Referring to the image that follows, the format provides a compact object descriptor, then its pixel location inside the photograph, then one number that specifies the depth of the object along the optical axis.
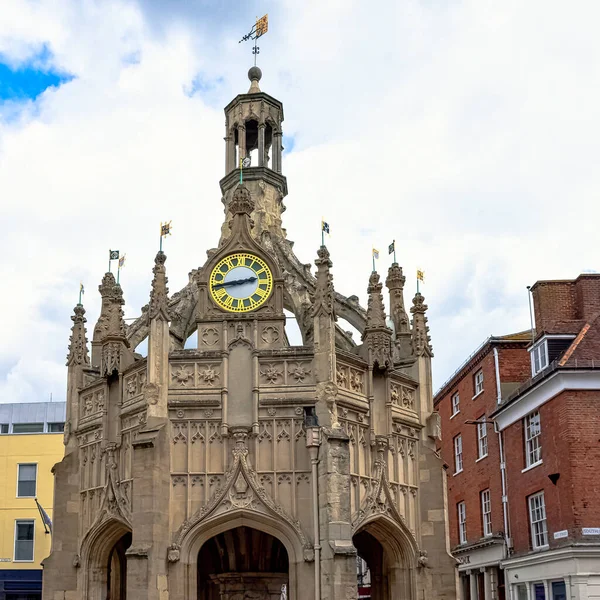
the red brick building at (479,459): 36.19
